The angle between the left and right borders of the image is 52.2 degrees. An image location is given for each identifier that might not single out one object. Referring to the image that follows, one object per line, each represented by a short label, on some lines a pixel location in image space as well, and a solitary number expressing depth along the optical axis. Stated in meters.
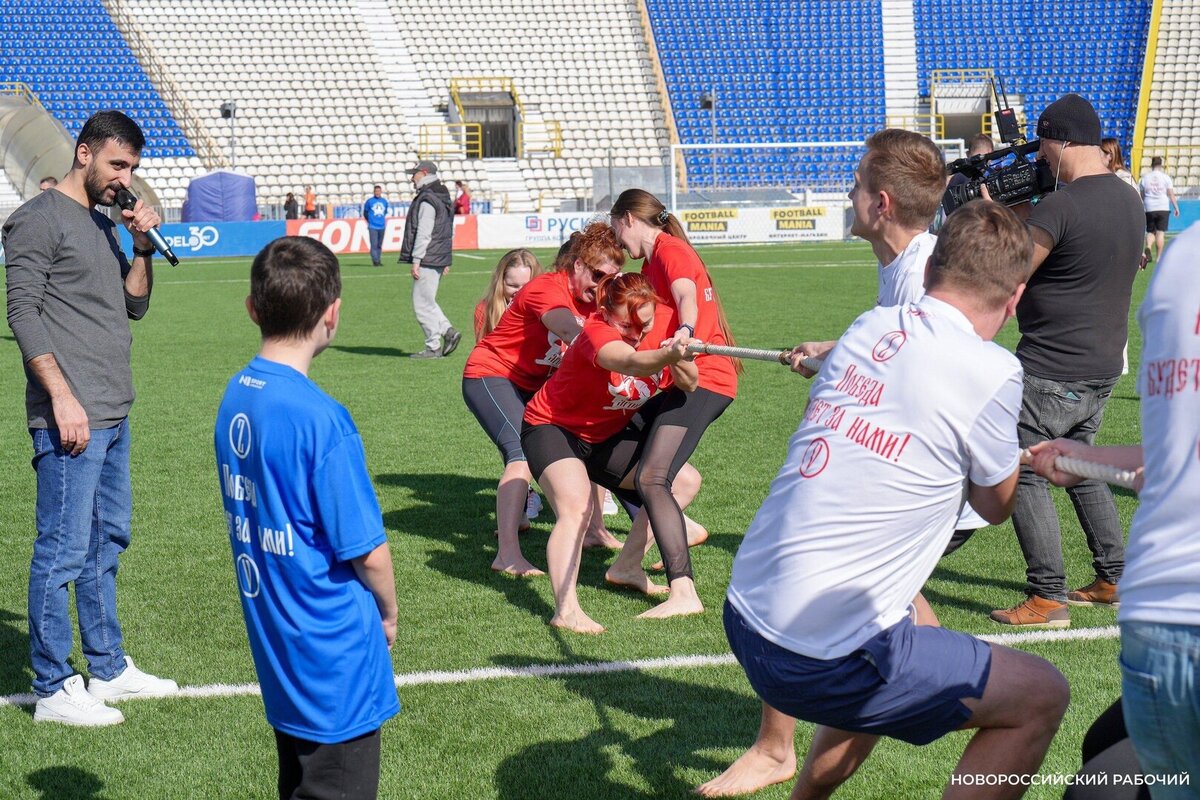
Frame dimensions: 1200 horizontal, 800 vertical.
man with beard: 4.18
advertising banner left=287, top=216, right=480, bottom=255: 32.22
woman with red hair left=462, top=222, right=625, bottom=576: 5.82
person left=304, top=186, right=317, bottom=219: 31.67
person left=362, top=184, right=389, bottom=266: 27.88
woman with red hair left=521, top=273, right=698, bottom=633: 5.22
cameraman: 5.02
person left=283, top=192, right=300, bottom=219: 31.78
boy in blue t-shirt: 2.76
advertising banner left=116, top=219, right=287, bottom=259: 31.33
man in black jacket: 13.89
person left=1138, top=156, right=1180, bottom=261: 22.69
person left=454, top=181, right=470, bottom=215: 32.84
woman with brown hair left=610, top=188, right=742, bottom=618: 5.45
